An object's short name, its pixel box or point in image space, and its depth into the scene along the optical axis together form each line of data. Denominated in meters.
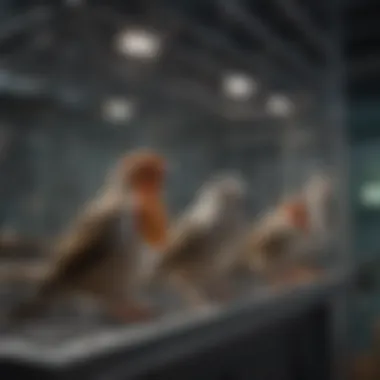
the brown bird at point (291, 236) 1.28
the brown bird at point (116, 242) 0.88
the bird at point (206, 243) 1.05
